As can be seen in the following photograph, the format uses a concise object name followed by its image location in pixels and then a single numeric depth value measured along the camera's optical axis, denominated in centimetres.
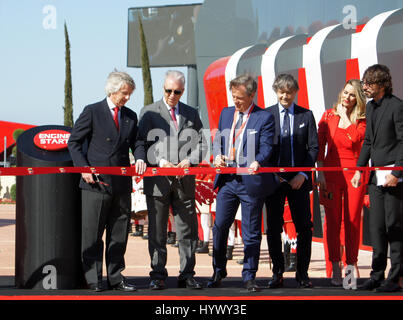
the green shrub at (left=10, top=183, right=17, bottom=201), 3087
